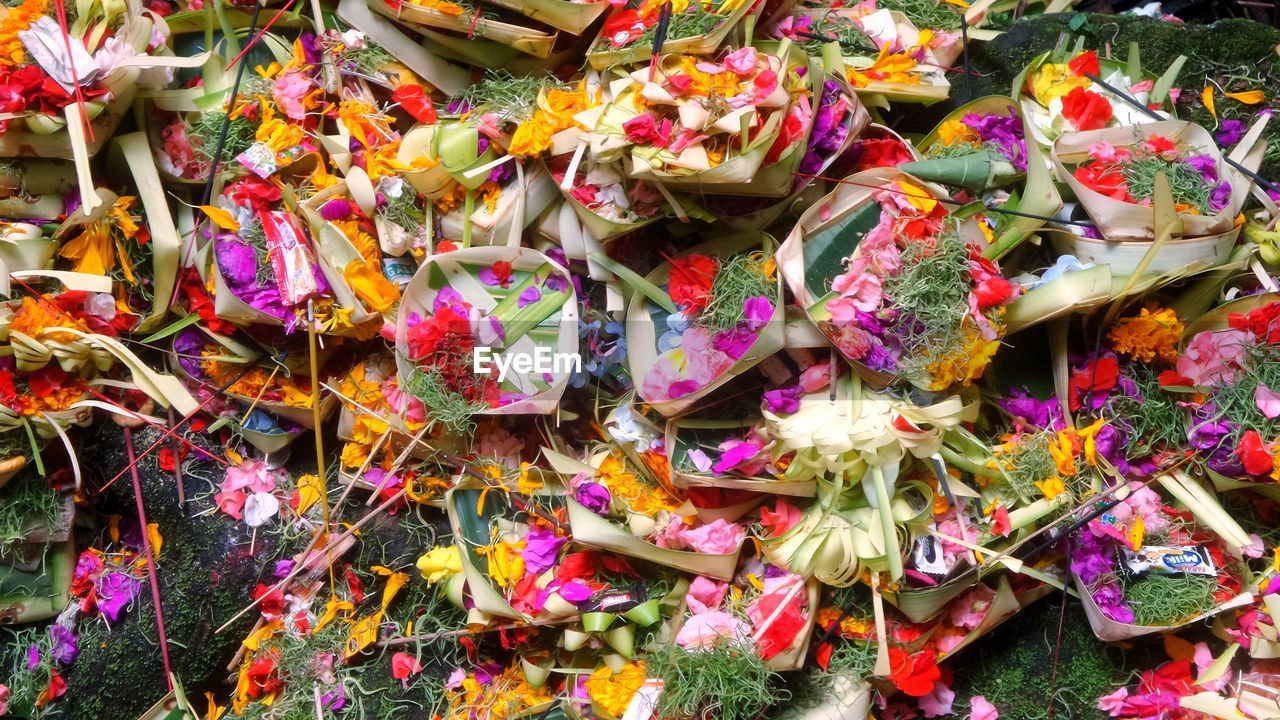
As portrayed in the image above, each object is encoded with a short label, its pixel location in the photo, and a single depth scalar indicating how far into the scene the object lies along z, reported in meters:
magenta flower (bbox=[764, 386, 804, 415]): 1.30
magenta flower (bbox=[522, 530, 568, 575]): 1.41
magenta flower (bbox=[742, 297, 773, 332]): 1.26
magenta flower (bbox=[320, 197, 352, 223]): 1.42
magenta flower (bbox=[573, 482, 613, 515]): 1.39
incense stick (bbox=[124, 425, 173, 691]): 1.46
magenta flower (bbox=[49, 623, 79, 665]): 1.50
